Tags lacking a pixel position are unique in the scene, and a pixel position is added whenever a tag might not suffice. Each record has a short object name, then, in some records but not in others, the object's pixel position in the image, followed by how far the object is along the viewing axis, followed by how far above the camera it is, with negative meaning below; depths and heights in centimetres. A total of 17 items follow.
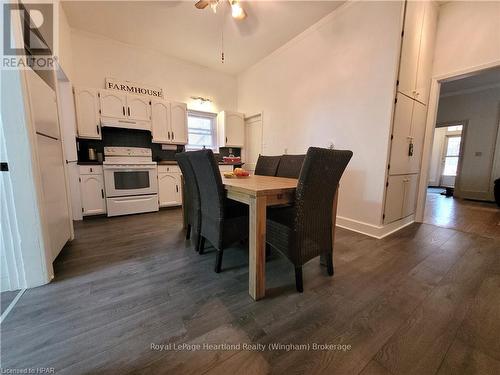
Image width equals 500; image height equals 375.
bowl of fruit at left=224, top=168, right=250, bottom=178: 219 -14
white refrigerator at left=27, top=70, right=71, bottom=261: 143 +0
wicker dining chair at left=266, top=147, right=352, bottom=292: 119 -36
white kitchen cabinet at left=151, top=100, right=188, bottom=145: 354 +73
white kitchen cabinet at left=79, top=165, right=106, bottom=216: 297 -46
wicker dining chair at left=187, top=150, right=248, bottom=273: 141 -40
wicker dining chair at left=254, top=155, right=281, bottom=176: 250 -5
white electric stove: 309 -33
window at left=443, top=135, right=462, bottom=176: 698 +27
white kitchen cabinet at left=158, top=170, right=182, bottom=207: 358 -52
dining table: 119 -34
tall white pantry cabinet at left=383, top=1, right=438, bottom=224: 224 +71
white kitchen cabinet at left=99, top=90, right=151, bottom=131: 313 +85
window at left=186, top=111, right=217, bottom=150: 438 +72
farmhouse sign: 340 +134
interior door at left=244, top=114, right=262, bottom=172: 440 +50
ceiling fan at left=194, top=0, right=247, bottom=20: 216 +176
